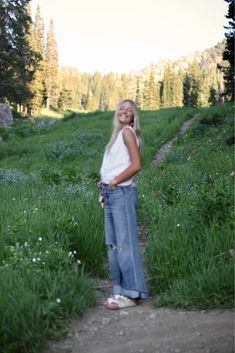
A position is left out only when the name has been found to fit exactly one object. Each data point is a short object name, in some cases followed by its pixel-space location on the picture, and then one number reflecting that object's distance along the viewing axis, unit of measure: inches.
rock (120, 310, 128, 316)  189.2
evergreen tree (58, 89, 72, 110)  4153.5
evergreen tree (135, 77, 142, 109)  5119.6
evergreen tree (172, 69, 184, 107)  4419.3
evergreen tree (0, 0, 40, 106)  1294.3
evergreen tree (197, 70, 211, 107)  4220.0
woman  194.5
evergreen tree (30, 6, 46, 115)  2726.4
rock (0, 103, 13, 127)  1462.7
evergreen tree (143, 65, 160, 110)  4453.7
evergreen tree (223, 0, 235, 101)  1309.1
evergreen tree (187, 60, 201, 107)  4367.6
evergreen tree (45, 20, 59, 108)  3373.5
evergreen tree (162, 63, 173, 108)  4436.5
